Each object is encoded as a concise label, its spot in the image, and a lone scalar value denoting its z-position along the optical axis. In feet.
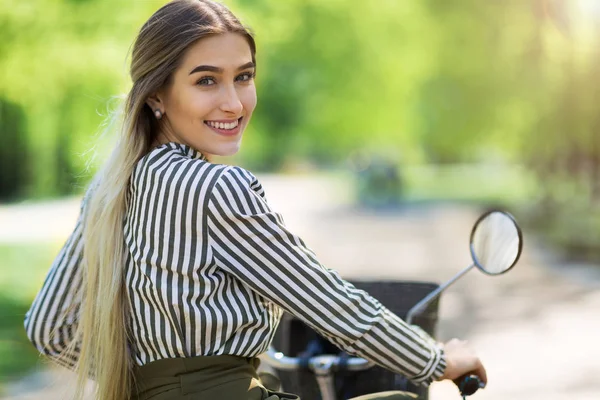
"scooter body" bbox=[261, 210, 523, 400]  8.30
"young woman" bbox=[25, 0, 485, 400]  6.75
